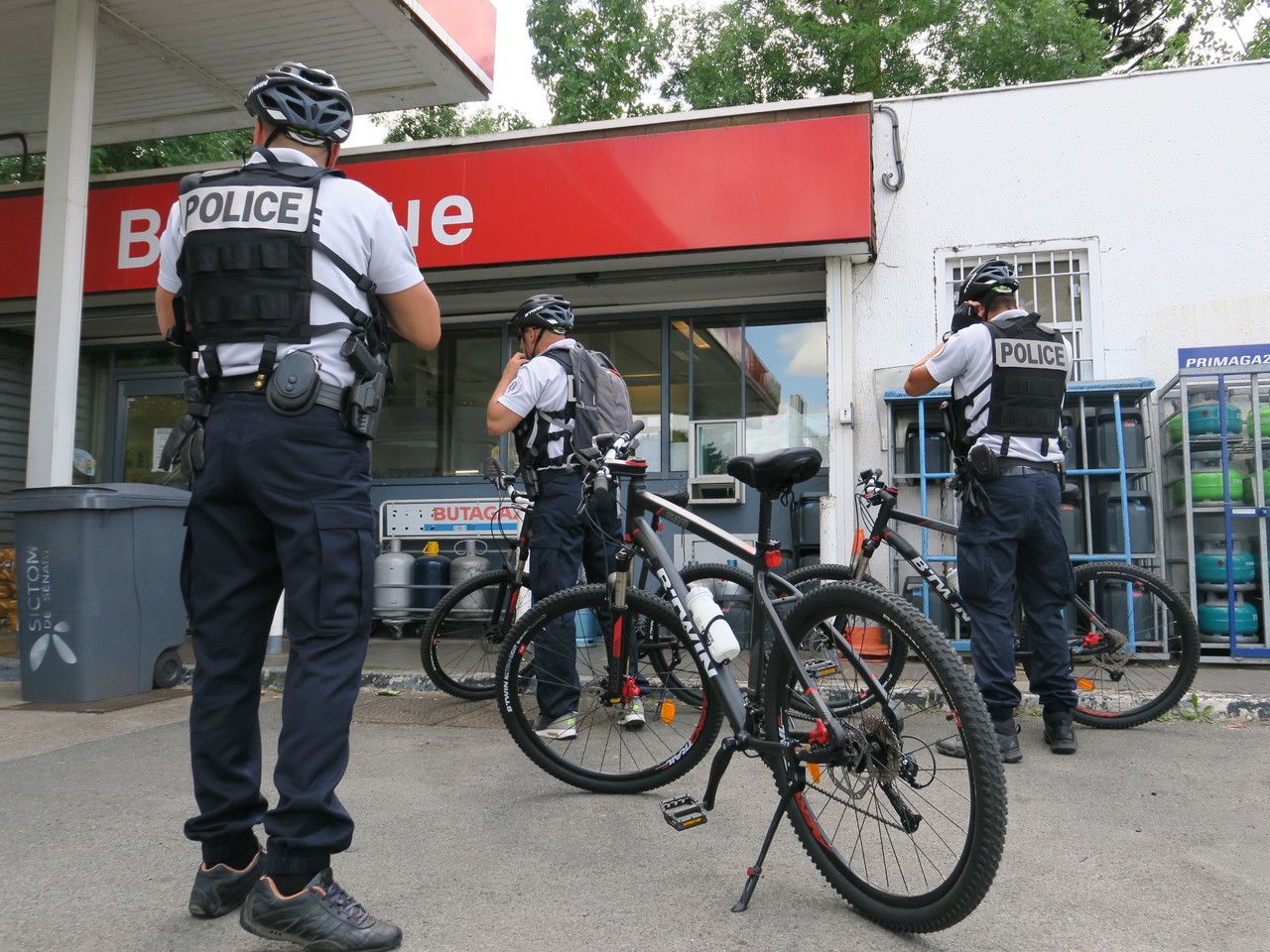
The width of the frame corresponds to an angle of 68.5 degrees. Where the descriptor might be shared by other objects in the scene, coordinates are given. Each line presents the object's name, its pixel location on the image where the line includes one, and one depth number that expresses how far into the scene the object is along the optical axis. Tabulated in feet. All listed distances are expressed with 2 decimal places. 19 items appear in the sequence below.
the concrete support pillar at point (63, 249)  20.42
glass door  31.32
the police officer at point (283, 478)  7.13
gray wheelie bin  17.15
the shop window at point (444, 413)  28.32
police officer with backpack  13.93
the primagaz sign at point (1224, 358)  19.34
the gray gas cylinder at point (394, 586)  25.22
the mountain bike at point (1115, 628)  14.69
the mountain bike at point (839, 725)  7.00
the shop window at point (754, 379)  25.41
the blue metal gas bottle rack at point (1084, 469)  19.92
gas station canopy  23.02
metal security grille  22.21
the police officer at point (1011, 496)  13.30
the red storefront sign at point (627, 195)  21.16
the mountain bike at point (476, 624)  16.93
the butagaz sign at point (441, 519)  26.78
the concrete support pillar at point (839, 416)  22.03
